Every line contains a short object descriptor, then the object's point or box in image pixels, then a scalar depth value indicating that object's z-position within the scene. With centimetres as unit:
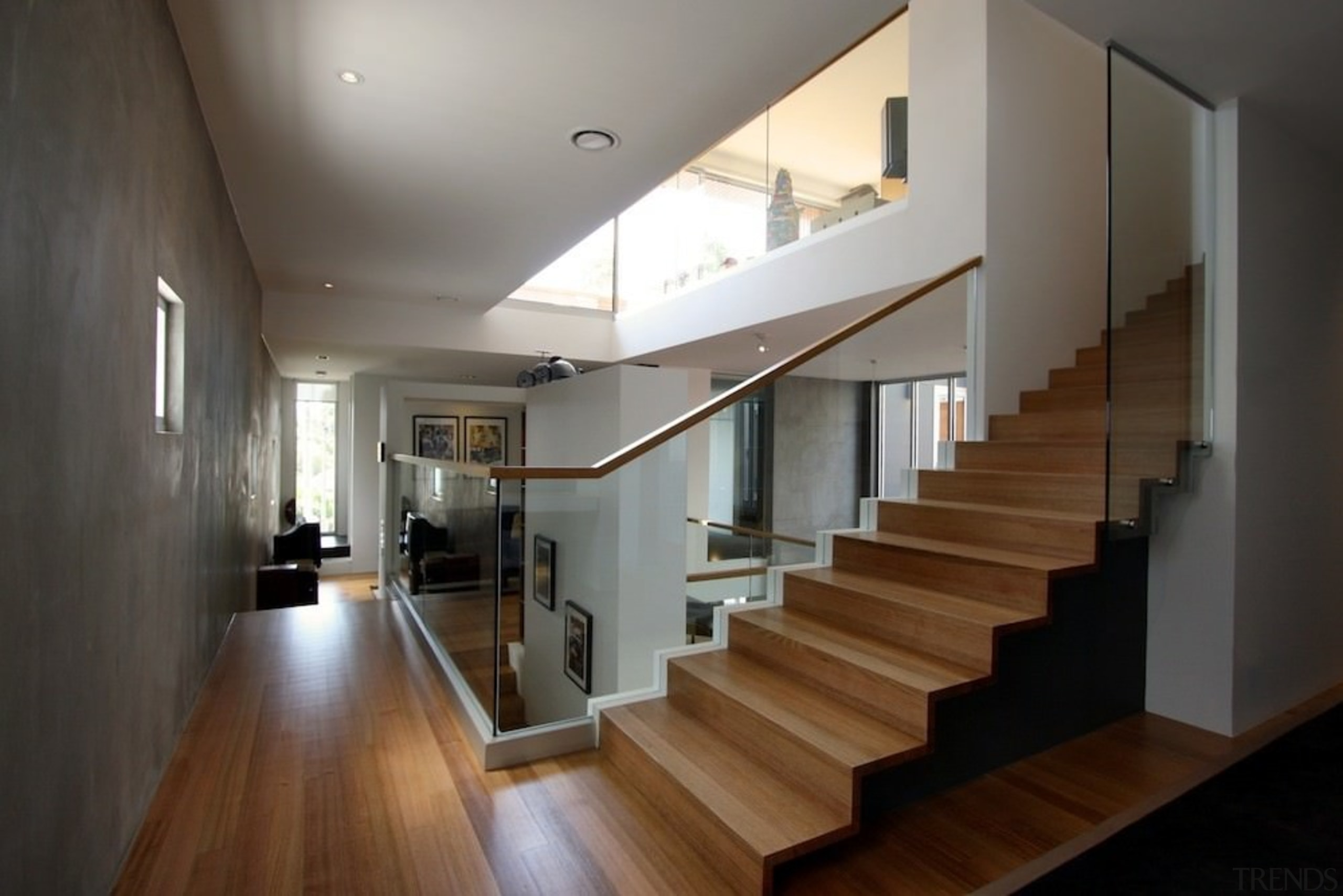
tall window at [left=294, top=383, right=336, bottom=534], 1105
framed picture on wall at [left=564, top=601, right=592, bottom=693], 346
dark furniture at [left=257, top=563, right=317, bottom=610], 700
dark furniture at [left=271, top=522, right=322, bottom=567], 861
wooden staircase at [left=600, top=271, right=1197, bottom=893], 220
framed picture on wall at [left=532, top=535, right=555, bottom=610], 318
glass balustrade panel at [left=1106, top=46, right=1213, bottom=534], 291
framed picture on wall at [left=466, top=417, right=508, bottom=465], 1059
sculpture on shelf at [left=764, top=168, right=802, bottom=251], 623
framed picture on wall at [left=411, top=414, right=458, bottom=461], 1005
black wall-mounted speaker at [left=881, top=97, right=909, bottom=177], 516
